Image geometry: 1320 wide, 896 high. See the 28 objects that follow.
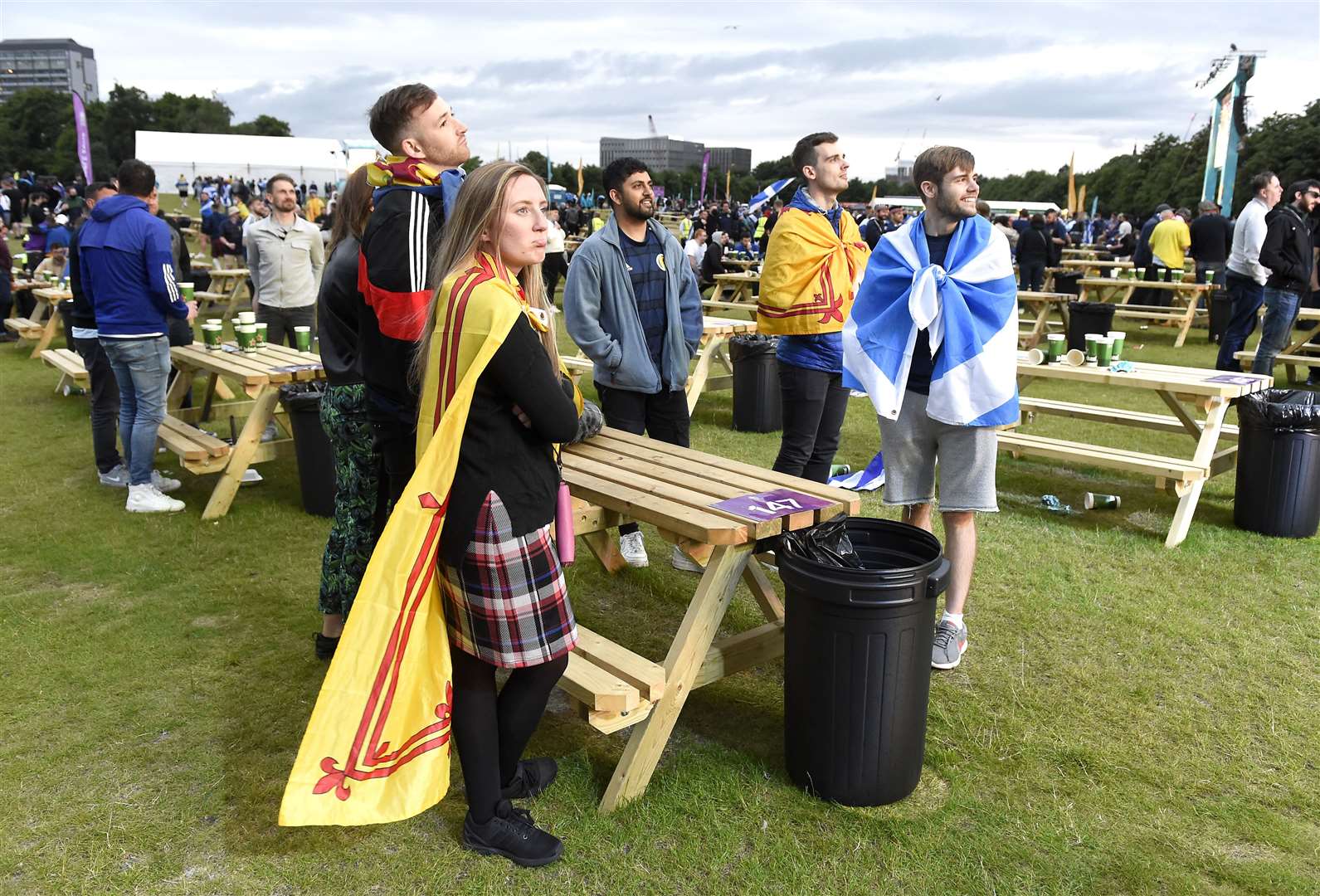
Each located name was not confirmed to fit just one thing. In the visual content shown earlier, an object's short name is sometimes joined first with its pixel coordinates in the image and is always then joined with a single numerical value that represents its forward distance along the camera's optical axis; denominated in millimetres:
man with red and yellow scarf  2617
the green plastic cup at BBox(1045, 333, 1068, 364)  5867
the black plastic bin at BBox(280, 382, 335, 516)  5324
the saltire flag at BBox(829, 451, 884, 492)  6066
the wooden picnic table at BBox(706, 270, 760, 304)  13828
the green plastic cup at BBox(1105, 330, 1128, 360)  5629
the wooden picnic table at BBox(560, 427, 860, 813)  2615
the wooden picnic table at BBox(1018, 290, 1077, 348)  11906
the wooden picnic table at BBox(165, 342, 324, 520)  5461
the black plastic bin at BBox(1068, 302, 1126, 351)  10750
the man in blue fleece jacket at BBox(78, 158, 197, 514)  5090
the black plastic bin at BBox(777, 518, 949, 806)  2514
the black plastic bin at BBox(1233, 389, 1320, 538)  4879
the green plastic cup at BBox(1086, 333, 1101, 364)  5659
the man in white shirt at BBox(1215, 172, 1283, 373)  8594
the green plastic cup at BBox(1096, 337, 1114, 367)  5605
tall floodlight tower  24844
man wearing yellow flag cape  4473
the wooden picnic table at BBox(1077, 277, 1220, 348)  12016
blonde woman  2135
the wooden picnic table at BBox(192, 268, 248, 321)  13227
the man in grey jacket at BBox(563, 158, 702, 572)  4316
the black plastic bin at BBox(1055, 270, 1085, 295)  14930
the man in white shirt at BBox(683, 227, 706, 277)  15055
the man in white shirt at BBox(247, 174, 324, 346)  6922
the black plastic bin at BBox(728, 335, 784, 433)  7559
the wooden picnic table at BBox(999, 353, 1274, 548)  5129
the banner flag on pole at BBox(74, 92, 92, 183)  18094
